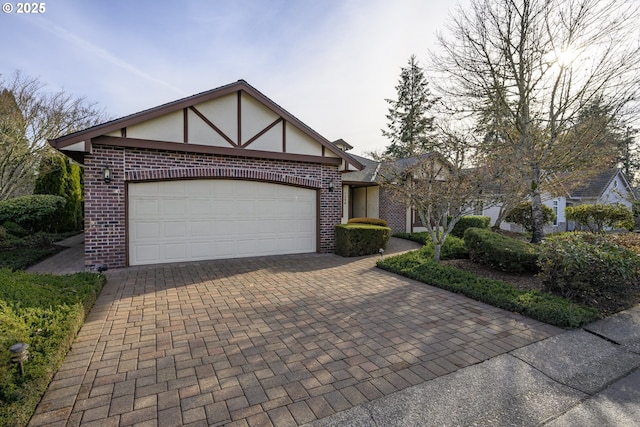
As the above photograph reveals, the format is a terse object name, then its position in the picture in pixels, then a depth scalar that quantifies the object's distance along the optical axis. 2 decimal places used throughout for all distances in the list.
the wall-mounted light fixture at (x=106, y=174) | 6.93
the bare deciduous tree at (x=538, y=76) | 9.14
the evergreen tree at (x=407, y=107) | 28.89
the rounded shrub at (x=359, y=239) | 9.19
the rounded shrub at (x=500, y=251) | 6.68
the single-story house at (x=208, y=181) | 7.08
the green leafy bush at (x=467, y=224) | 13.63
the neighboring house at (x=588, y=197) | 20.41
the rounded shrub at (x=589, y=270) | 4.91
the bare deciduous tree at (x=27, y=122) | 13.06
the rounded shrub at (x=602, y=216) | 13.34
